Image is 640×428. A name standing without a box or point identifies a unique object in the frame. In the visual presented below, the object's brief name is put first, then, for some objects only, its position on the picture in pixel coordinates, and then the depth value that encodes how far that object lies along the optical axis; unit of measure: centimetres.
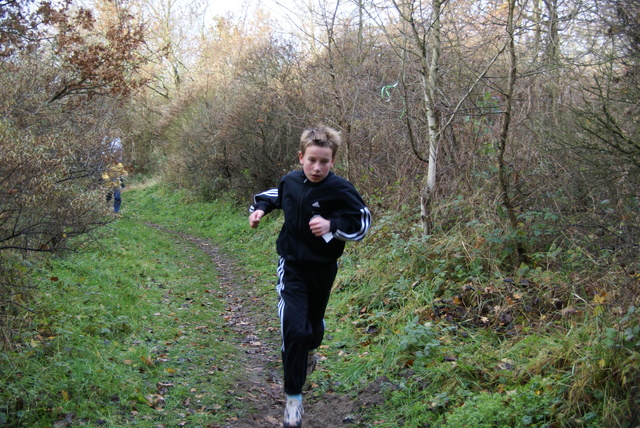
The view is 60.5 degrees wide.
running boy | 418
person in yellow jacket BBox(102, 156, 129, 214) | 1004
